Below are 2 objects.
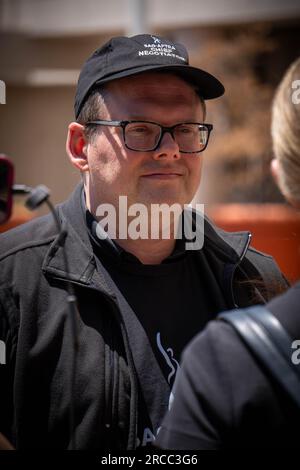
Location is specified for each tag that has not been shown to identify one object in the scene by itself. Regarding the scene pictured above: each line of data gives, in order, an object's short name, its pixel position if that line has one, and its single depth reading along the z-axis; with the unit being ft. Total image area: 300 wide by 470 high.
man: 8.03
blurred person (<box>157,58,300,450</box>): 7.35
